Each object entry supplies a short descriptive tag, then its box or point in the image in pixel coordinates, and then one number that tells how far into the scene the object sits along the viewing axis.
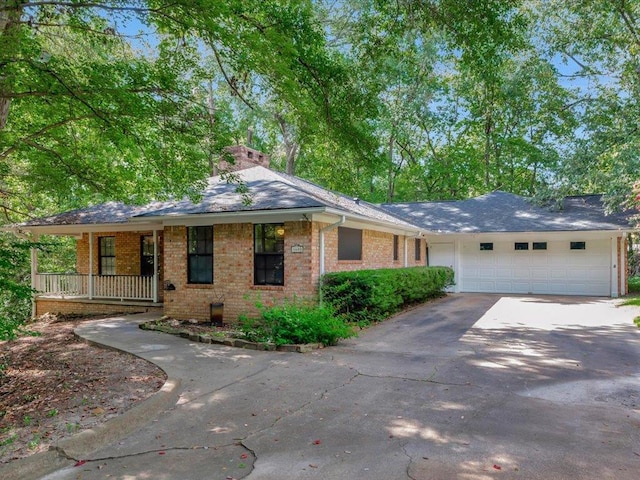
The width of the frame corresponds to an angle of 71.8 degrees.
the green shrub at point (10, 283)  4.64
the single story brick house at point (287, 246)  10.54
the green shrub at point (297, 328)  8.27
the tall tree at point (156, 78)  6.69
